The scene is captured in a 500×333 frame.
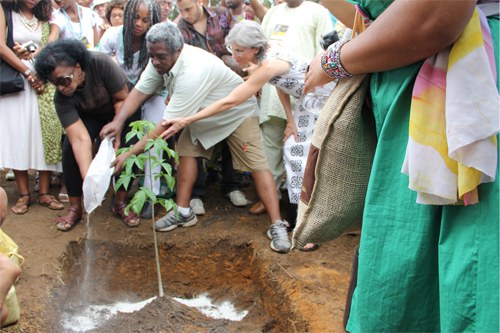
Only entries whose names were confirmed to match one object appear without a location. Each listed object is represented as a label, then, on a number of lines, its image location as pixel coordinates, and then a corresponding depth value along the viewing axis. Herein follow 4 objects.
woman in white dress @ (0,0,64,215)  4.25
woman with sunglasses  3.72
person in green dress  1.00
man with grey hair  3.79
